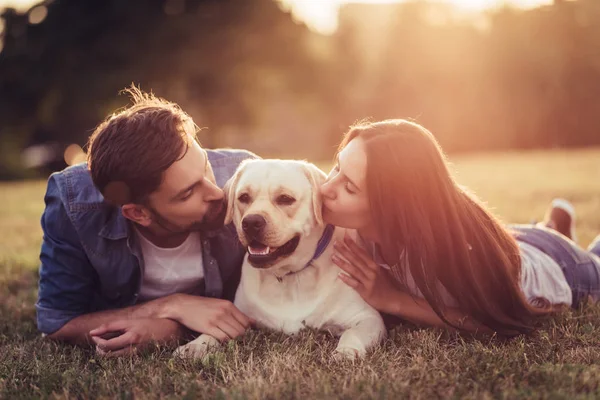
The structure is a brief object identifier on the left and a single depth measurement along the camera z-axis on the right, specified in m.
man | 3.14
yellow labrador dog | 3.10
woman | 3.10
